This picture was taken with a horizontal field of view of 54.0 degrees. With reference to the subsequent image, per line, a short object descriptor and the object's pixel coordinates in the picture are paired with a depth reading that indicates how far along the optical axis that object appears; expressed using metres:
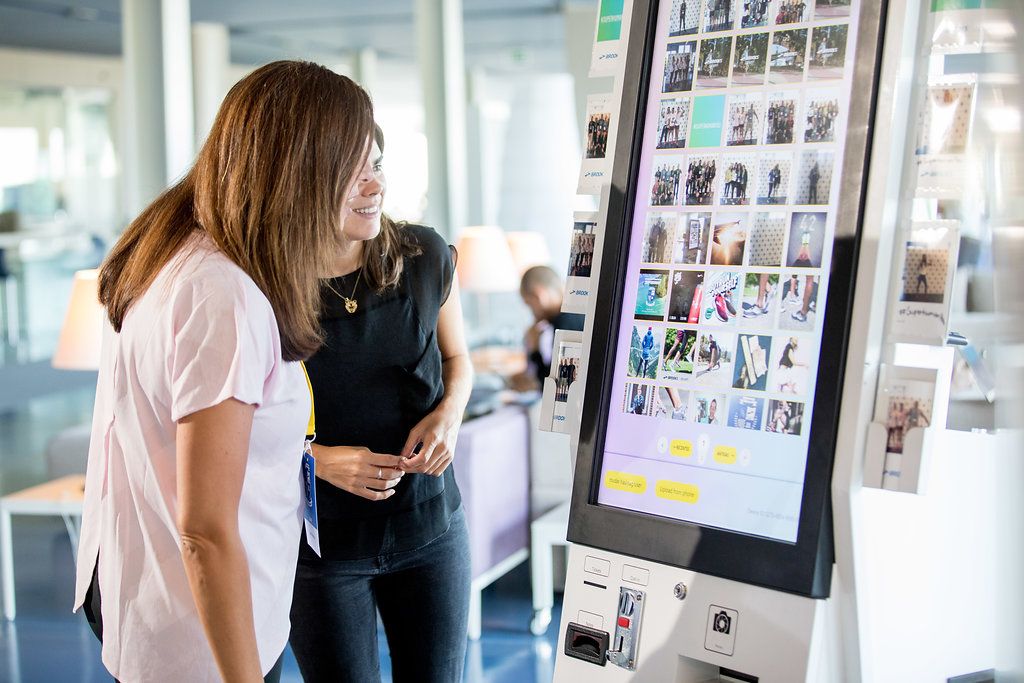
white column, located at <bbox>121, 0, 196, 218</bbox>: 5.43
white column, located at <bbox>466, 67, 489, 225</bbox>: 11.47
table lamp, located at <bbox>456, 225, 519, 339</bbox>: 6.34
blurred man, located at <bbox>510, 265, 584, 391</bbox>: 4.80
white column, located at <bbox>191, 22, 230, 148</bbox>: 11.06
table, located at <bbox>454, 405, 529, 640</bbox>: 3.63
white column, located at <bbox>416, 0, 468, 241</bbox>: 8.07
